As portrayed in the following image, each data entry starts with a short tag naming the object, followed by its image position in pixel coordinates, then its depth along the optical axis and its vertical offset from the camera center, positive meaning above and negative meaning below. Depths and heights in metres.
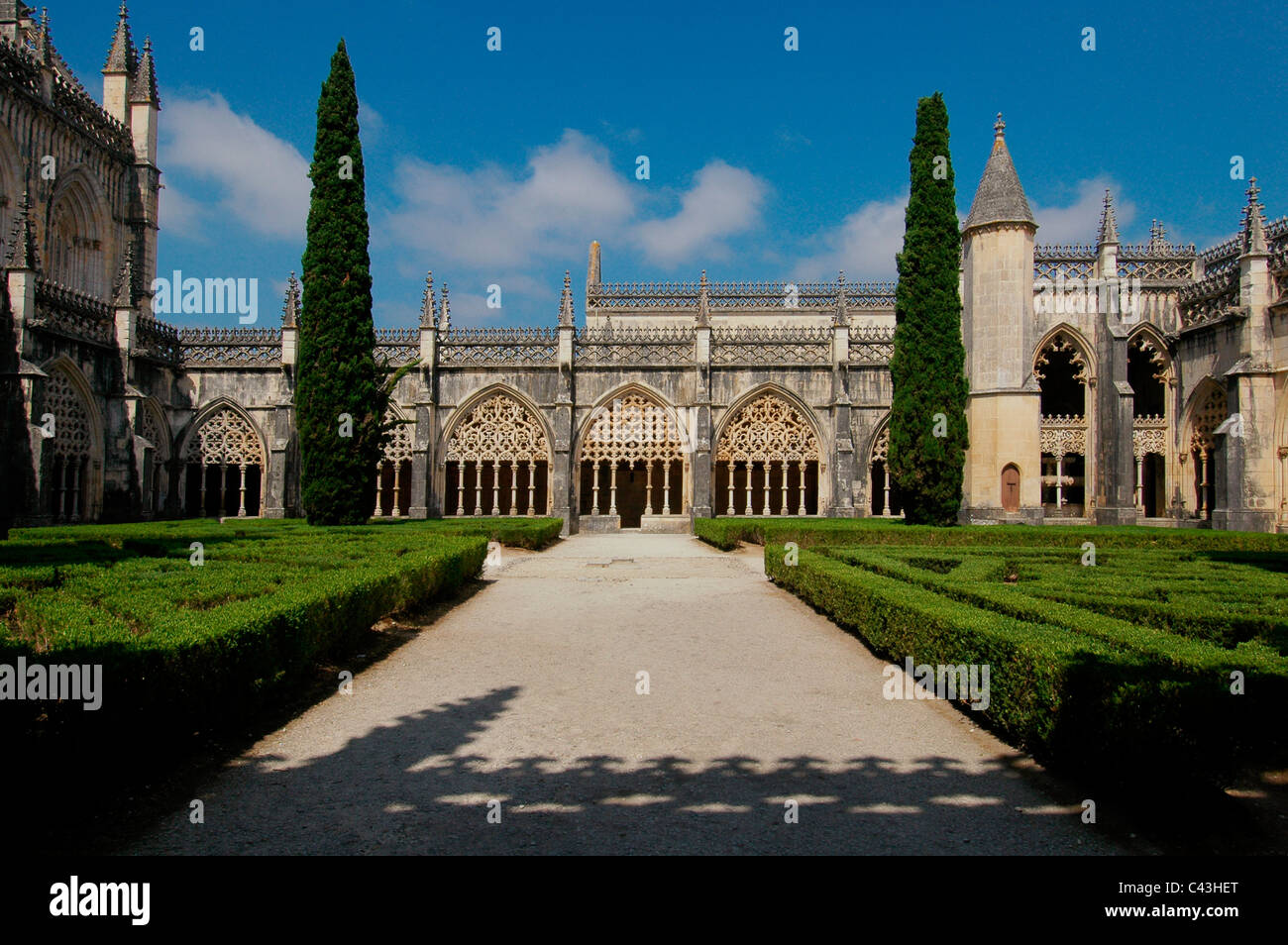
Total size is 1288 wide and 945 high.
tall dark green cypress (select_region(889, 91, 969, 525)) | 18.73 +4.02
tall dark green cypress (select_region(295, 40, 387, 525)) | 17.58 +3.57
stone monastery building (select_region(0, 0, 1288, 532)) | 21.69 +3.27
